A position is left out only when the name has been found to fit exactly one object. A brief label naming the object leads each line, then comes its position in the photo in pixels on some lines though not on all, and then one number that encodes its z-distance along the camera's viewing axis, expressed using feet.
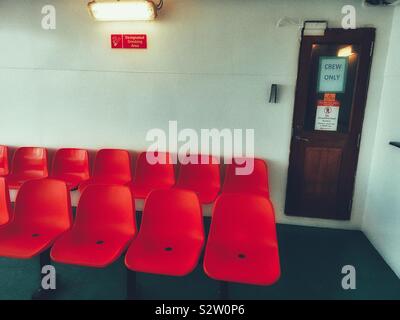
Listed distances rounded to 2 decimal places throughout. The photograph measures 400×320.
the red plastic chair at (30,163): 12.84
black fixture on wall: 11.43
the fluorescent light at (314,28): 10.85
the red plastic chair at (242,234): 7.07
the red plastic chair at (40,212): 8.24
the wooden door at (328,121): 10.93
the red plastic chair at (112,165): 12.40
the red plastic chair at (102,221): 7.68
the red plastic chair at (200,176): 11.78
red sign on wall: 11.94
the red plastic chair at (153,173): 11.98
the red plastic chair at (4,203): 8.56
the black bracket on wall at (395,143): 9.15
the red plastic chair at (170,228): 7.33
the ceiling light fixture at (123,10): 10.79
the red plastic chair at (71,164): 12.73
